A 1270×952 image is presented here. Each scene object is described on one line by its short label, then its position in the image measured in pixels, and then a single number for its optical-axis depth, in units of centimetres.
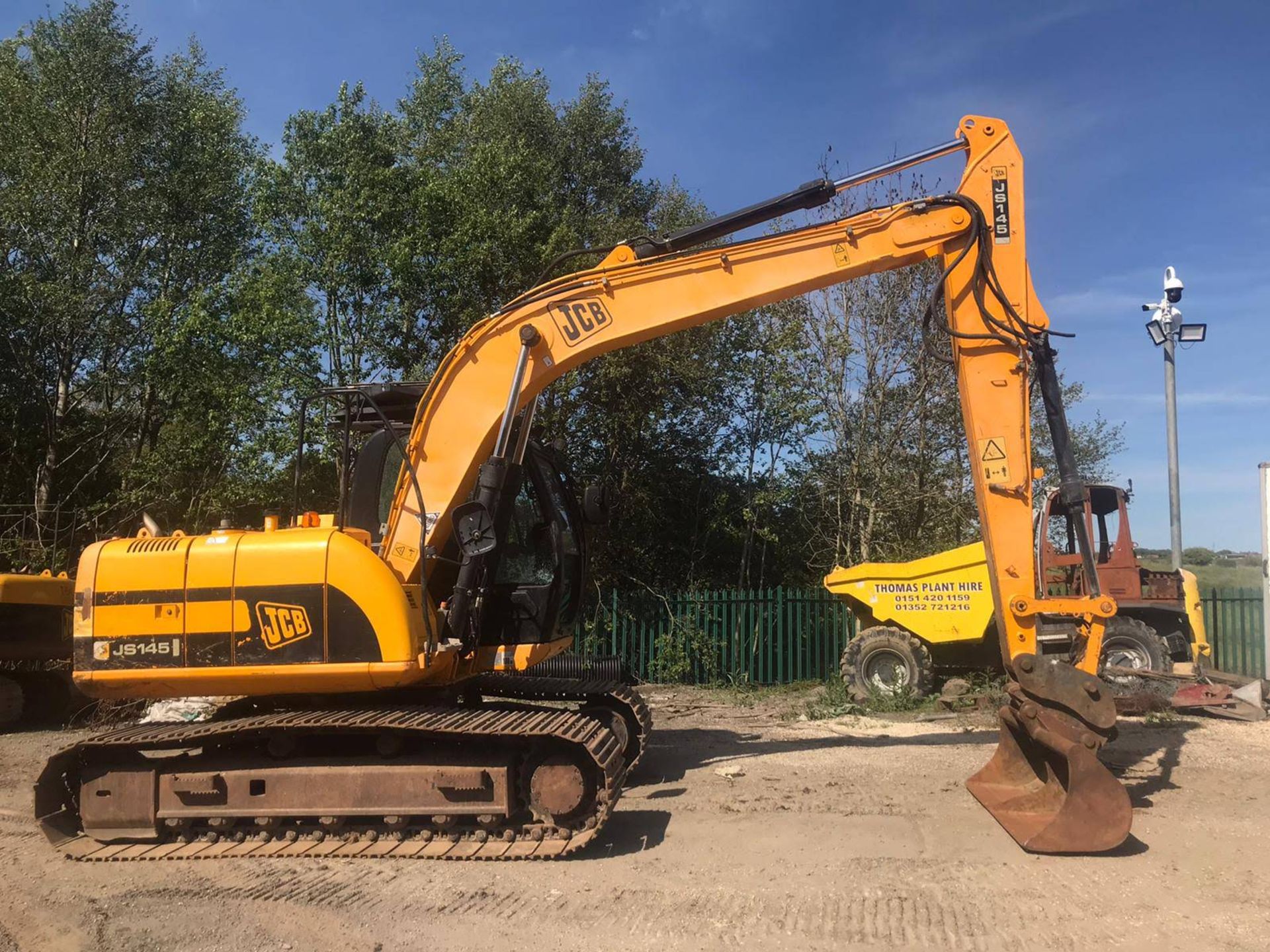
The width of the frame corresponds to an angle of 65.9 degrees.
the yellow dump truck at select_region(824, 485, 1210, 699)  1138
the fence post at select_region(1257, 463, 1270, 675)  1151
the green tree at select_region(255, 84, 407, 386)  1474
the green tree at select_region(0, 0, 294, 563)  1612
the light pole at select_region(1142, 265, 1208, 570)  1308
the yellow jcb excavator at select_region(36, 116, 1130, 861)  589
